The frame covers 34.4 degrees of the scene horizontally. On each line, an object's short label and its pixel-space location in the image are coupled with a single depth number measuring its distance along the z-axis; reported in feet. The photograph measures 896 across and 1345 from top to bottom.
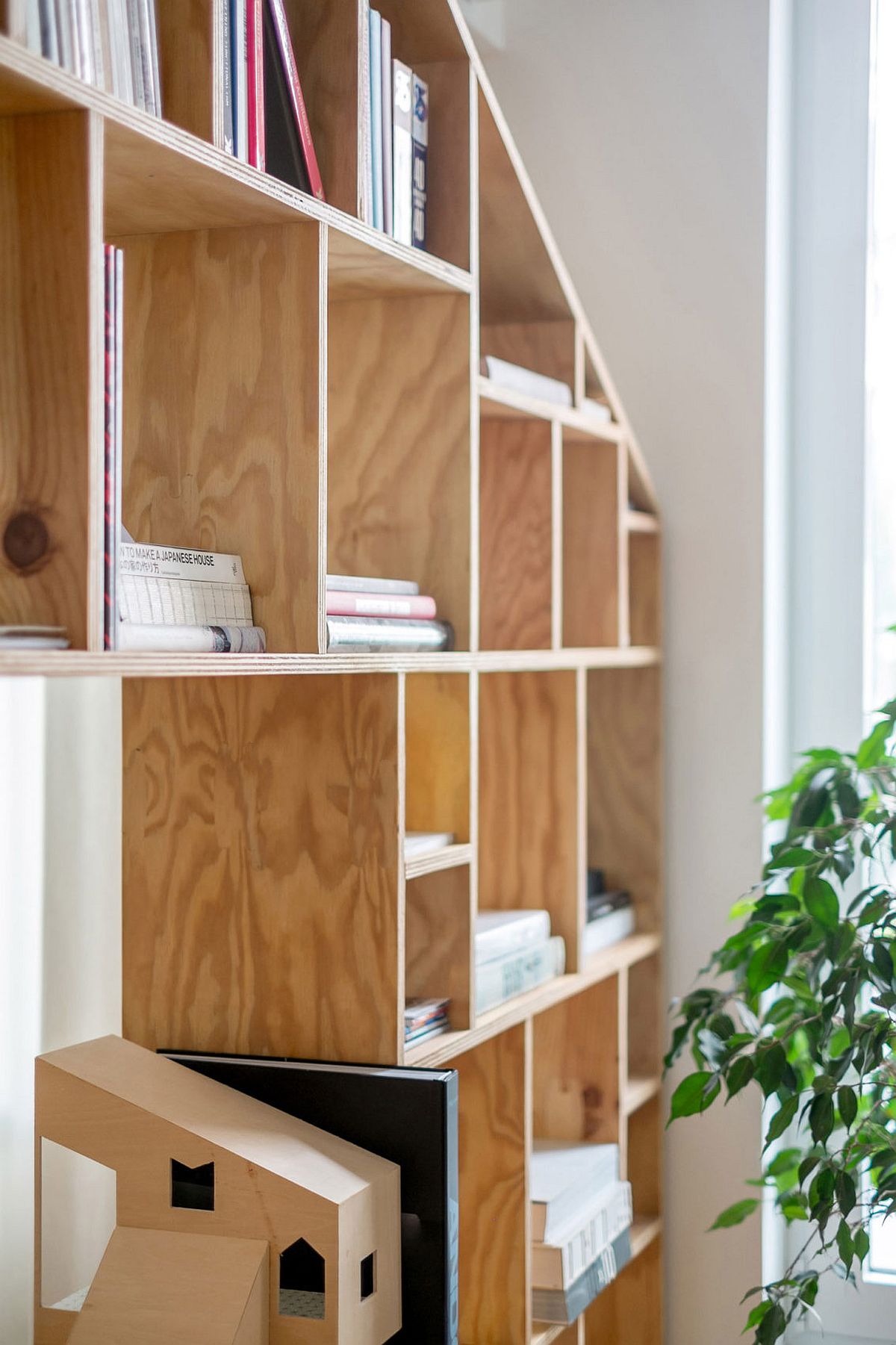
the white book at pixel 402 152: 4.66
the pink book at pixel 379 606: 4.37
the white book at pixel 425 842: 4.76
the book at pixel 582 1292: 5.66
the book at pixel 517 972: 5.35
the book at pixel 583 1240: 5.63
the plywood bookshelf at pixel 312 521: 3.19
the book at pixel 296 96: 3.97
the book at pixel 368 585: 4.47
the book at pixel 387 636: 4.32
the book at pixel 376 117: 4.47
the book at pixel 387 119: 4.53
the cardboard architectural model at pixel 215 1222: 3.82
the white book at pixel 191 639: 3.43
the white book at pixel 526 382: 5.54
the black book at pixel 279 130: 4.01
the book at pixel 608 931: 6.52
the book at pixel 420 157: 4.86
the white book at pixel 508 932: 5.47
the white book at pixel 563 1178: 5.72
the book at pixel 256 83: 3.83
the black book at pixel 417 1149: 4.25
